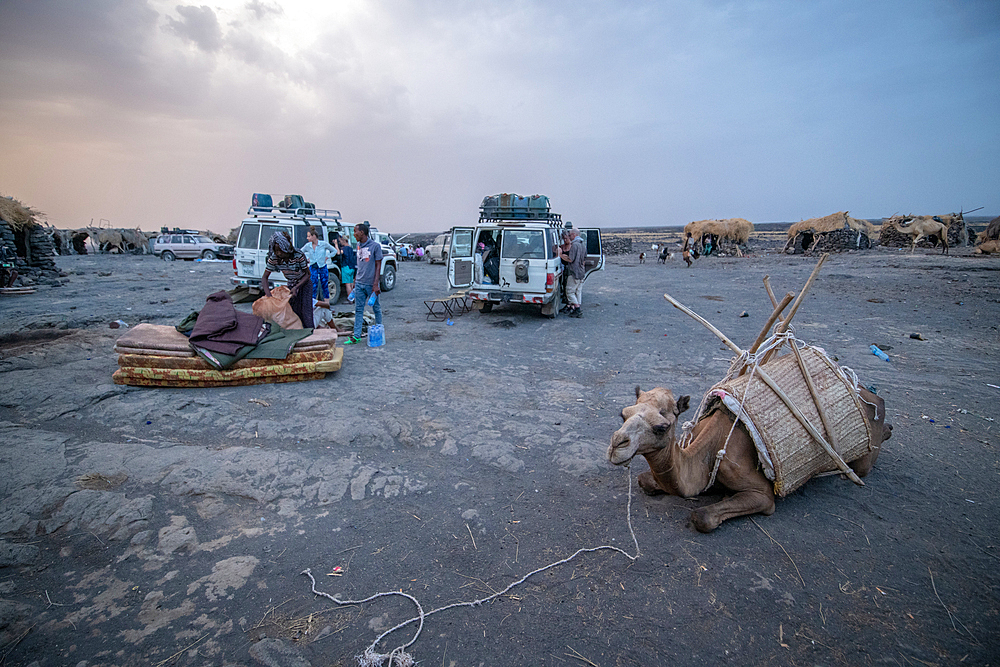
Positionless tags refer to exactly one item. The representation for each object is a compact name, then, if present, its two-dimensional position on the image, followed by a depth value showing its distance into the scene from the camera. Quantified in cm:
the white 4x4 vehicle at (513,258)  952
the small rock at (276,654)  220
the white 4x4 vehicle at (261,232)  1064
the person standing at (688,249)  2285
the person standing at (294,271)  654
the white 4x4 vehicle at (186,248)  2684
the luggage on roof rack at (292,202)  1277
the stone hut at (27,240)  1515
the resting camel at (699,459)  271
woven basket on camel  310
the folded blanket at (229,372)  525
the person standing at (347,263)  1131
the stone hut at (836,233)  2931
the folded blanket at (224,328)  539
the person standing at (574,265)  1031
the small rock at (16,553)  276
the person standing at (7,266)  1313
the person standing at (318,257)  847
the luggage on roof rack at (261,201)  1168
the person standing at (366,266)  712
